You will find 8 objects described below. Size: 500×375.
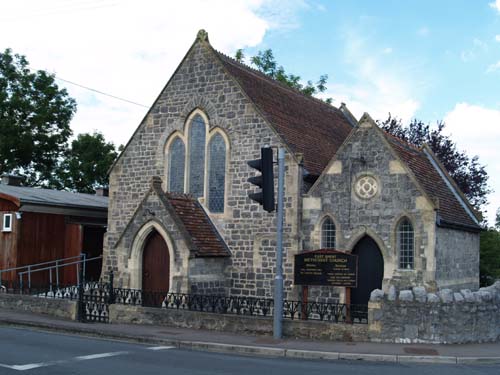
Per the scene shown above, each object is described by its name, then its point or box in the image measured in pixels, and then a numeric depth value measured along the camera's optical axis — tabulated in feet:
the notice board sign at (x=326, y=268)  55.98
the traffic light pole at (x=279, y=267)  53.06
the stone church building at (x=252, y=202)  65.72
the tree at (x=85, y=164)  158.81
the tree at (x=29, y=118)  145.38
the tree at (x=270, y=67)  153.15
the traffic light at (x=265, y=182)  52.70
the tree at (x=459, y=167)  116.26
